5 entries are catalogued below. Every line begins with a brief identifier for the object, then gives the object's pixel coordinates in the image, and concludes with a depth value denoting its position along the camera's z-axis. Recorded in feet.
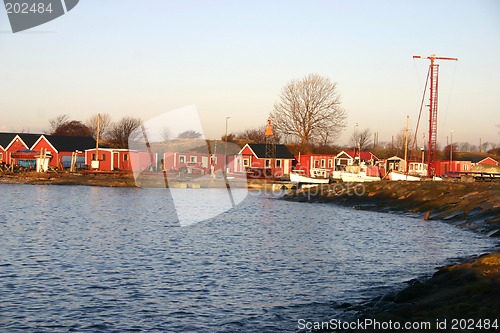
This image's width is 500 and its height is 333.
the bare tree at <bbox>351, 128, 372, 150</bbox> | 458.50
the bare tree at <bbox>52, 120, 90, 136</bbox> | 481.46
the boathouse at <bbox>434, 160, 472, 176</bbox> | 340.80
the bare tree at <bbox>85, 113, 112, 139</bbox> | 514.72
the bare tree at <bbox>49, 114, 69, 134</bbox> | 516.73
